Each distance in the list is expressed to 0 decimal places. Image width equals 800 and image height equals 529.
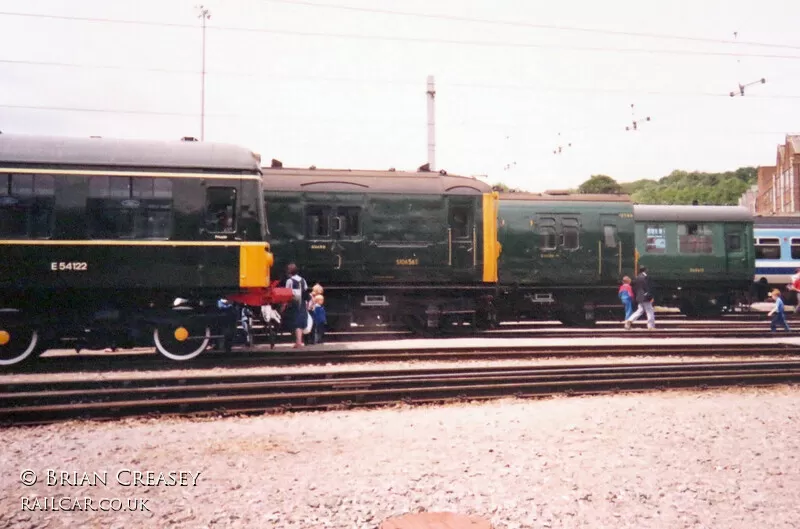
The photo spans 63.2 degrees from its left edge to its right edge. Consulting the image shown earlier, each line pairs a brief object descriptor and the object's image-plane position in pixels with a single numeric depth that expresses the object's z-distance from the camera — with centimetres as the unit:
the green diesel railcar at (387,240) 1603
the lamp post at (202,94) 3231
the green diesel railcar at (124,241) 1129
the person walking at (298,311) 1402
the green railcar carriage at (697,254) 2211
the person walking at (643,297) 1822
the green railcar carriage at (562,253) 1822
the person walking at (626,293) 1842
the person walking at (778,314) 1770
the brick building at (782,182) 6072
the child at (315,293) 1495
